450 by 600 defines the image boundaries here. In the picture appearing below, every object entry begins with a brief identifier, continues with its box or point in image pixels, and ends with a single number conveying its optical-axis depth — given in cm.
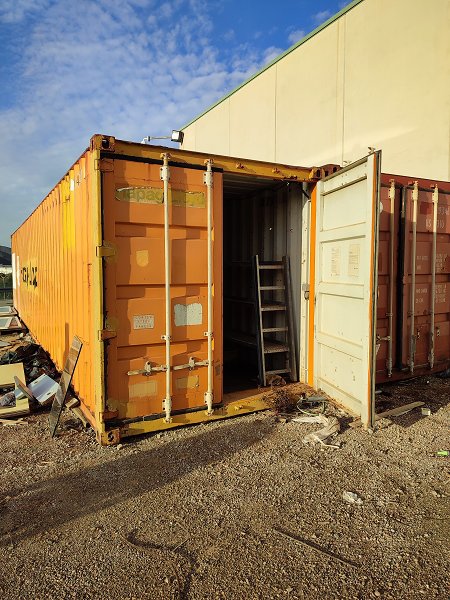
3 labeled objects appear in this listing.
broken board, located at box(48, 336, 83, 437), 429
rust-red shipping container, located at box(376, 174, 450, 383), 561
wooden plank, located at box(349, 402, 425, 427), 448
